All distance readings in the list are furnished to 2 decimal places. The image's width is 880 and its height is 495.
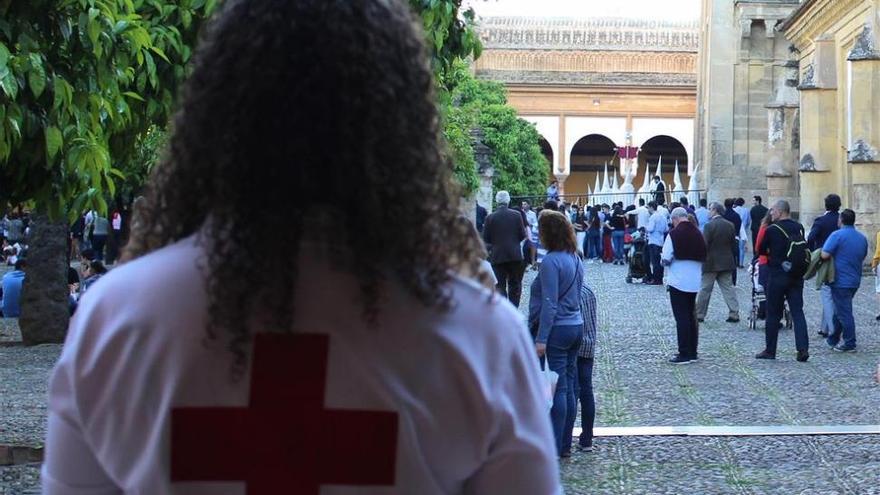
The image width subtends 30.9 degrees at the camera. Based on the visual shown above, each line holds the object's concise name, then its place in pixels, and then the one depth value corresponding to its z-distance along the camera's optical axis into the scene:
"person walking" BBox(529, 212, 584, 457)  9.02
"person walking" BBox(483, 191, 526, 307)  19.00
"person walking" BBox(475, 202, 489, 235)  29.37
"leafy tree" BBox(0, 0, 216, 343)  6.50
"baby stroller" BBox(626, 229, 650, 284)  28.77
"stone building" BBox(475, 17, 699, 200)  80.06
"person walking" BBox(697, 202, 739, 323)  19.16
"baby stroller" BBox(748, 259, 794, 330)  18.16
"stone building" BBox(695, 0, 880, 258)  28.95
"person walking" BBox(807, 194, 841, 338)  16.52
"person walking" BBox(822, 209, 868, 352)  15.77
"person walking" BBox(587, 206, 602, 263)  40.12
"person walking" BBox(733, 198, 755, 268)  32.39
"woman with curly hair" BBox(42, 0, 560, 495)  2.11
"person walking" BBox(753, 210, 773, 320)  15.66
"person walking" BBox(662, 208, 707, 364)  14.51
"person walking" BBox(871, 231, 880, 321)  16.23
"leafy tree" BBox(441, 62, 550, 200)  63.19
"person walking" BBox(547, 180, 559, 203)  41.82
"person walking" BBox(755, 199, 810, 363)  14.87
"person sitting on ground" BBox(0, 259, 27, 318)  19.77
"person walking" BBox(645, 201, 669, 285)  26.66
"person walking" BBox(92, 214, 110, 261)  33.59
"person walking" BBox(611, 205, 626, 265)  37.34
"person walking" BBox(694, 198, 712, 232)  30.41
